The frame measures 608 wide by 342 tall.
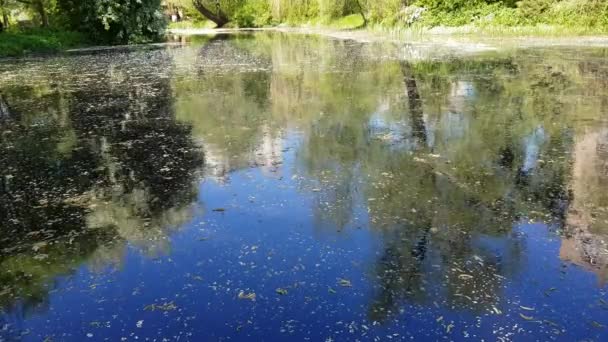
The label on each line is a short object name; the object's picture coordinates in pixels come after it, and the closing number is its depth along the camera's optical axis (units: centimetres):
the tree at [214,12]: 5472
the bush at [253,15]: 5488
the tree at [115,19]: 2855
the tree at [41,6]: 2917
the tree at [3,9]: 2734
